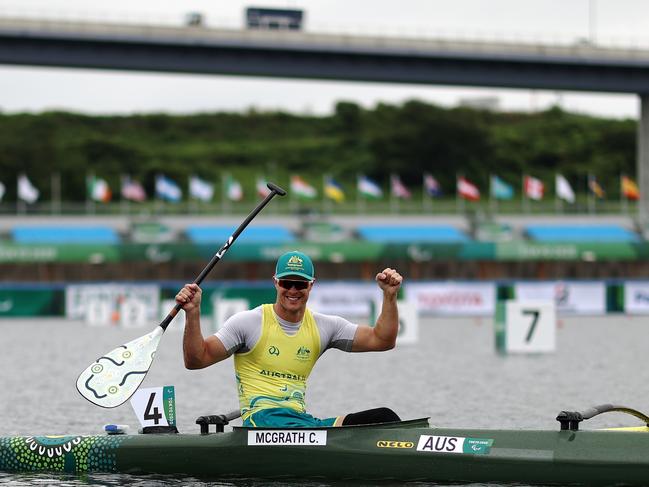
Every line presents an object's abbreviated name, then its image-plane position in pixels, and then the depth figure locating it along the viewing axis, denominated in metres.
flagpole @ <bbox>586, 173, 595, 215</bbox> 100.12
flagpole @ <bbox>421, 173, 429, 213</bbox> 99.28
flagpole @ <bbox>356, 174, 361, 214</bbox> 79.38
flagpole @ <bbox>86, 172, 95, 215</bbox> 72.76
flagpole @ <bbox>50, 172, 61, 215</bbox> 95.25
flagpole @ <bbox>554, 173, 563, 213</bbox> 82.03
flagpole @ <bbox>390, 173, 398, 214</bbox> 83.47
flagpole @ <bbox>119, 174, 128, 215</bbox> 93.86
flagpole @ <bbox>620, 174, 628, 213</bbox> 81.12
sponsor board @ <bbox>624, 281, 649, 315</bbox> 51.34
